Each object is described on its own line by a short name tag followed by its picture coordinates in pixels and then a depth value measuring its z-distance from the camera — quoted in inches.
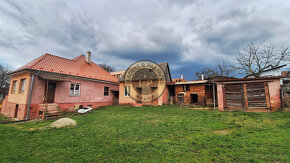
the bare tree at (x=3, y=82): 1123.9
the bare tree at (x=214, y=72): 998.1
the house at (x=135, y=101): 562.3
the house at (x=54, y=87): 376.2
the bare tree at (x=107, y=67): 1658.5
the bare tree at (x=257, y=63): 653.4
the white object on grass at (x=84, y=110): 431.7
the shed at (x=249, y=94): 380.2
